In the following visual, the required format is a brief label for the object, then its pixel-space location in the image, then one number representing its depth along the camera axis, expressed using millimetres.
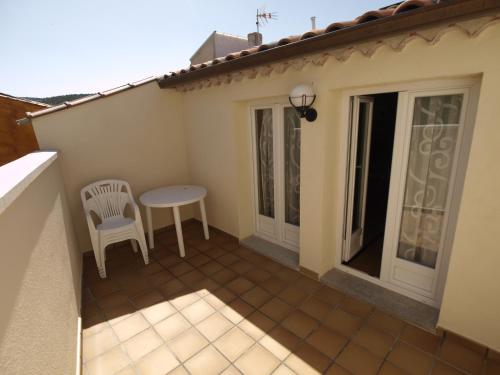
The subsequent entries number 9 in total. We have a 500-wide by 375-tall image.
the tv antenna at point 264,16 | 7496
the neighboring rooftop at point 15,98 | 6207
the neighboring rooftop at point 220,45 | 8523
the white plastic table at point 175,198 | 4578
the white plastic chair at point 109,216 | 4230
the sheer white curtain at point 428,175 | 2809
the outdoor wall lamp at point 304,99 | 3230
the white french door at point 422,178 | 2732
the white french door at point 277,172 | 4352
